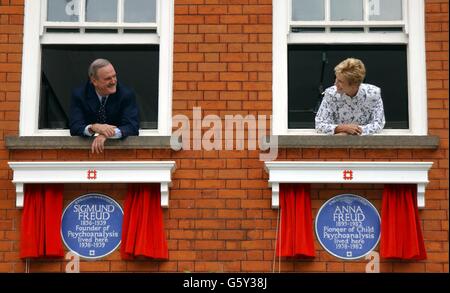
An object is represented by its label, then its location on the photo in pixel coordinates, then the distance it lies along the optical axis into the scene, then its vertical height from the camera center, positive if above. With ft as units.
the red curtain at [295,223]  55.67 +1.36
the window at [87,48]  59.47 +6.92
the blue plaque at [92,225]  56.90 +1.29
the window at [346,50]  59.11 +6.89
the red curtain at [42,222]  56.03 +1.36
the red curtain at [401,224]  55.52 +1.34
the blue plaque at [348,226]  56.54 +1.29
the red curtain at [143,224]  55.88 +1.31
